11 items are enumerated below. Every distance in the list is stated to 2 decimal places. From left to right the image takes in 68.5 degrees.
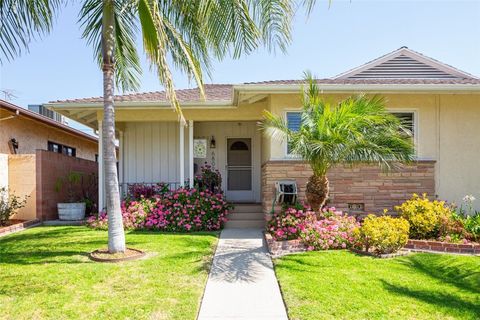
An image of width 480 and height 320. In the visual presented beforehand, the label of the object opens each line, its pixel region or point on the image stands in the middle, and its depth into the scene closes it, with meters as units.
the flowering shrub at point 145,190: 10.88
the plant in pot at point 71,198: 11.02
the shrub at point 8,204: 9.89
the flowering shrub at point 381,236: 6.51
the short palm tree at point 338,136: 6.84
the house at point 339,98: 9.05
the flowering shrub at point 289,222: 7.54
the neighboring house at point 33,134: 12.07
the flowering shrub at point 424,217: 7.45
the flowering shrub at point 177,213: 9.38
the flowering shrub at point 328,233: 6.95
